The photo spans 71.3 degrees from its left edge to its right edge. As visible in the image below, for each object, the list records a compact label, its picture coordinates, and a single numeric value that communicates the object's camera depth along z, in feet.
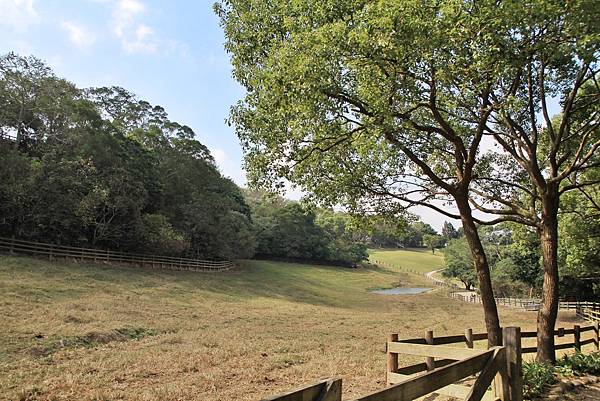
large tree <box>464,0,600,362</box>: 23.25
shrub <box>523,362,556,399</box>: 24.73
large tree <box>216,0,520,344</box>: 24.79
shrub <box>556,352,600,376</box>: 30.73
